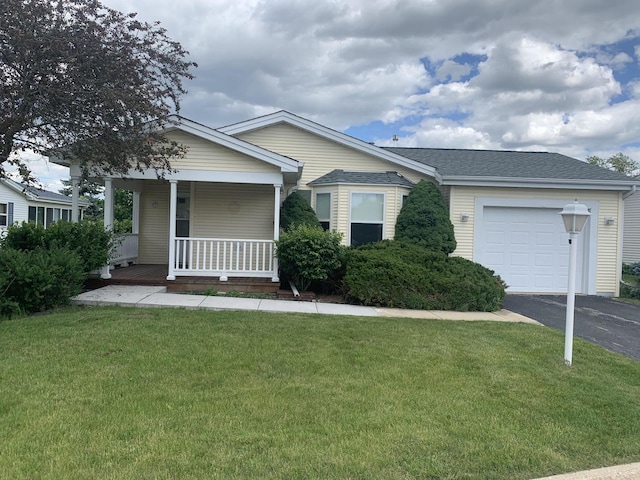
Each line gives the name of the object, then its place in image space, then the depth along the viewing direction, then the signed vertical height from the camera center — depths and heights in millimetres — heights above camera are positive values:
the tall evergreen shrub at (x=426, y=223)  11500 +334
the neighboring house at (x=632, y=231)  19344 +518
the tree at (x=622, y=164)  39906 +7284
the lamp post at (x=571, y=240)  5266 +5
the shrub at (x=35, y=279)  7047 -954
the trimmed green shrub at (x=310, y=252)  9523 -456
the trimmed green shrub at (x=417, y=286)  8945 -1050
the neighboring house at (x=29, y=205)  24391 +1062
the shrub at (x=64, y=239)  8906 -329
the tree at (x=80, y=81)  6820 +2430
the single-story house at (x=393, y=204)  12055 +863
